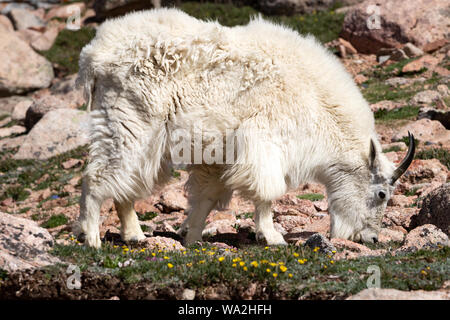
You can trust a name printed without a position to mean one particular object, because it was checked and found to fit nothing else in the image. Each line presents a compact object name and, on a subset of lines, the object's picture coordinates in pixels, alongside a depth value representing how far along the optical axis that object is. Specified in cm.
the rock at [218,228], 869
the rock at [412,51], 1866
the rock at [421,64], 1736
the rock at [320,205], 1010
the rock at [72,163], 1379
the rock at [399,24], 1944
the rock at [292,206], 976
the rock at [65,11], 2794
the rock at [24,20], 2720
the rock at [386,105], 1478
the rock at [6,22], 2646
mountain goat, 725
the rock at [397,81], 1689
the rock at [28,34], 2602
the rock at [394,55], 1870
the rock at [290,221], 913
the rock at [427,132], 1269
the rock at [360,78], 1772
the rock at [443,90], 1519
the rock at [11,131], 1802
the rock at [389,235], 805
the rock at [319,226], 884
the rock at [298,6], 2459
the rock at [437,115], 1321
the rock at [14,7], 2901
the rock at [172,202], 1047
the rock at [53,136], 1516
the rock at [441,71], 1677
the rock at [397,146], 1198
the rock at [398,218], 881
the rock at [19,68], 2162
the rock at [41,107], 1677
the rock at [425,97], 1479
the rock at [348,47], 2031
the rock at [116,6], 2502
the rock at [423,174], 1085
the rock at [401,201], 983
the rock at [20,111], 1955
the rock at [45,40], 2526
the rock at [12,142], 1636
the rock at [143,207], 1060
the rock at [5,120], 1977
